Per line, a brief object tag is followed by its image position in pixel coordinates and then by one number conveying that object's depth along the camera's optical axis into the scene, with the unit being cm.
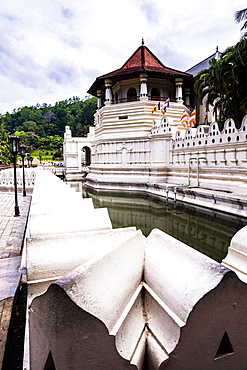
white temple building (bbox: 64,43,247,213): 1255
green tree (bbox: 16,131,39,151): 7166
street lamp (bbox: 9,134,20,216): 998
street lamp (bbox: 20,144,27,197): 1450
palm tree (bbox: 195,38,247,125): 1201
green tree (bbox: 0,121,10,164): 3614
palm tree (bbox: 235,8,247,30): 1119
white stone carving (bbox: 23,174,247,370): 128
